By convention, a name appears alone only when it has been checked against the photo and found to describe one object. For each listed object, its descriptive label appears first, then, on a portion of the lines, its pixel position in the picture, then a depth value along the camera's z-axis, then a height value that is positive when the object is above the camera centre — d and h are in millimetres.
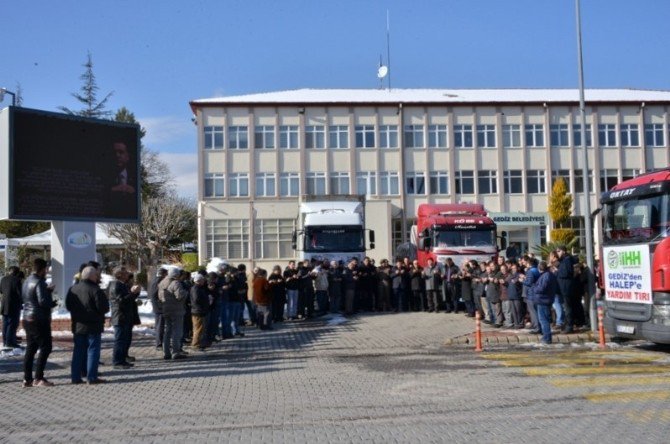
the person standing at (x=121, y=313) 13375 -817
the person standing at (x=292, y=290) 22109 -764
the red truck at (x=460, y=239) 27281 +817
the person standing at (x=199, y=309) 15828 -903
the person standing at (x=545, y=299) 16062 -872
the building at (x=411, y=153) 50062 +7433
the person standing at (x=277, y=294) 21250 -856
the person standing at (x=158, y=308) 15086 -831
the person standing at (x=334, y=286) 23344 -727
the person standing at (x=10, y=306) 15922 -752
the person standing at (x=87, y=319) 11602 -775
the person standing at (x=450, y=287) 22625 -797
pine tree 72812 +16649
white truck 27781 +1049
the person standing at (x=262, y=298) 19656 -889
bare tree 55031 +2709
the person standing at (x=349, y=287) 23281 -744
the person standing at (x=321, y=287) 23172 -726
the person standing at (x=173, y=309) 14336 -819
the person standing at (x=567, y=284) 17266 -592
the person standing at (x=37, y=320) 11477 -777
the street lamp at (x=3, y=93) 22550 +5431
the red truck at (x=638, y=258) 13578 -12
